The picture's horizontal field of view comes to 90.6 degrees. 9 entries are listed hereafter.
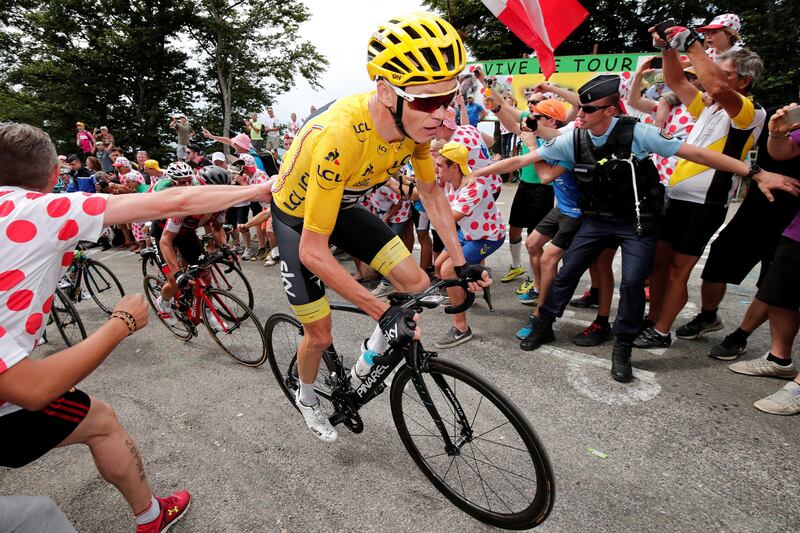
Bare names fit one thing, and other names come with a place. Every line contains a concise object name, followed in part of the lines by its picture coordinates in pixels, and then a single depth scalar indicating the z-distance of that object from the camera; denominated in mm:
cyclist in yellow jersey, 1914
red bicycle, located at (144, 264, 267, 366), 4066
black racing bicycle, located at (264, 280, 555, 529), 1980
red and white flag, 5129
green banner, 15891
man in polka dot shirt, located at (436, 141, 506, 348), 4133
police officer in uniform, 3100
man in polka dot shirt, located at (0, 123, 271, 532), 1405
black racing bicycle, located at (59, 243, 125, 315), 5332
